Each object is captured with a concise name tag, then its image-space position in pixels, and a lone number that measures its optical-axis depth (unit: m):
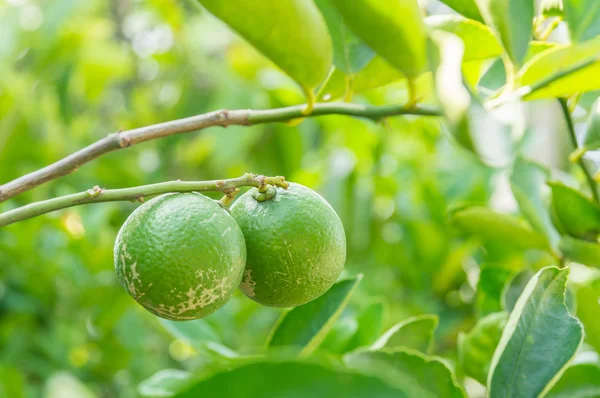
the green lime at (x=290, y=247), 0.43
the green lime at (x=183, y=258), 0.41
